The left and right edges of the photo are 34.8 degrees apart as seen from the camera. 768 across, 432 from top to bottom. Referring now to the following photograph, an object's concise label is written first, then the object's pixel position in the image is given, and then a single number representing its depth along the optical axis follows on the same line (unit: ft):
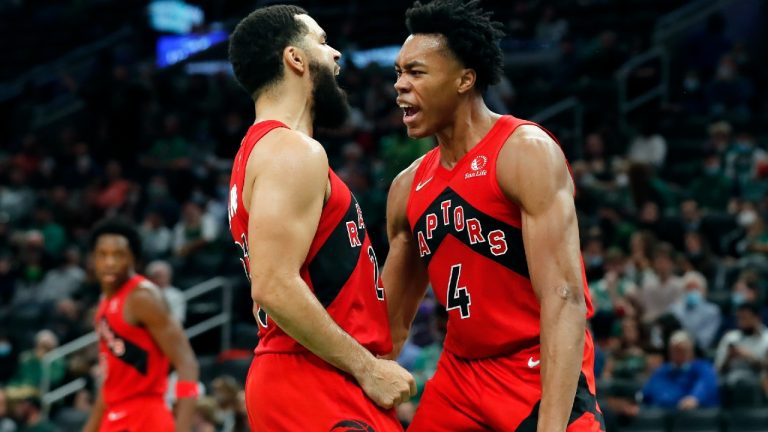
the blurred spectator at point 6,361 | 42.37
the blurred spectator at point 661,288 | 37.06
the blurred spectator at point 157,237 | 47.87
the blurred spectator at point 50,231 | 50.31
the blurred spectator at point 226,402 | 33.04
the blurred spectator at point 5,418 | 36.11
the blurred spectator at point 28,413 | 36.06
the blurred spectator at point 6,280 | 48.37
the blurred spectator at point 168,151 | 55.57
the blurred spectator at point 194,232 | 46.32
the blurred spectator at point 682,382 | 32.71
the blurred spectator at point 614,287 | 36.63
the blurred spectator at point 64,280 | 47.11
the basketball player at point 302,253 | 12.95
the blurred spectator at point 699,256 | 39.37
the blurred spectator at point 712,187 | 42.86
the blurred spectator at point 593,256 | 38.14
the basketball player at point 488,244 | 13.71
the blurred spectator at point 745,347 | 33.71
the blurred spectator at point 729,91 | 48.88
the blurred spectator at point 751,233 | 39.22
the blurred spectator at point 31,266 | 48.24
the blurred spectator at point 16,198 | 53.88
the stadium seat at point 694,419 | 32.09
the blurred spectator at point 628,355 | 34.99
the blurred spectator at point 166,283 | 39.86
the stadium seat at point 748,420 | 32.12
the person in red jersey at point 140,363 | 22.31
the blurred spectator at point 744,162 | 42.60
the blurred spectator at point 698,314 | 36.35
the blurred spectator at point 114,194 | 51.95
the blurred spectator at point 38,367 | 40.24
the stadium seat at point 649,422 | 31.99
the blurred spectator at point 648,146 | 47.16
